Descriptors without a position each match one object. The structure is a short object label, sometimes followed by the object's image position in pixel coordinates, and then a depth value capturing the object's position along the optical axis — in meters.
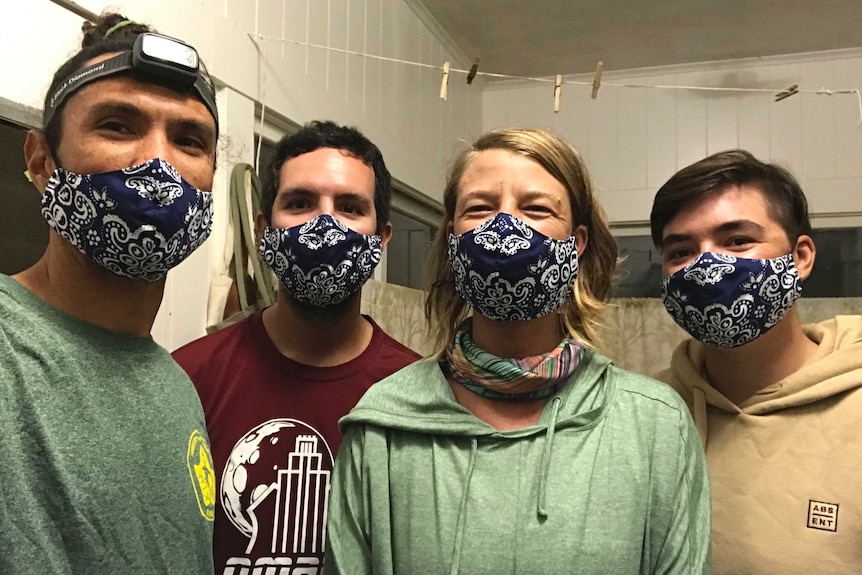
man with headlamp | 0.74
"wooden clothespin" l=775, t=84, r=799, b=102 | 2.31
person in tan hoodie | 1.17
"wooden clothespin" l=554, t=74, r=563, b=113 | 2.15
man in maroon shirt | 1.16
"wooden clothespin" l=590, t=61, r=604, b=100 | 2.08
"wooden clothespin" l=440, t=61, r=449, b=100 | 2.04
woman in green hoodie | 0.93
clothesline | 1.77
